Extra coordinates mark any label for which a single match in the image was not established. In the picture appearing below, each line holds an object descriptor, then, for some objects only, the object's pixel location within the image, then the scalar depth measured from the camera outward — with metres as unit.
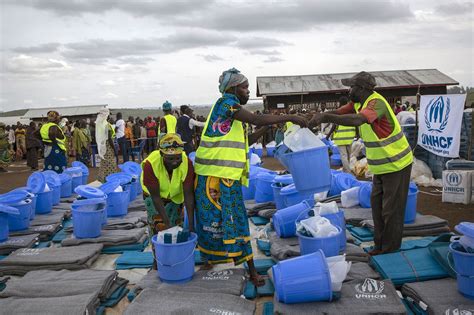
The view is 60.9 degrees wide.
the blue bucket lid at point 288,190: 4.95
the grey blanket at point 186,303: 2.92
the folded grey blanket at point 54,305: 2.94
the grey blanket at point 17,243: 4.61
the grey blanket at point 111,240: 4.71
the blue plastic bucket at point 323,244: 3.49
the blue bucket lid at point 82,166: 8.23
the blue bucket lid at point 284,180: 5.43
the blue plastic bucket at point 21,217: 5.12
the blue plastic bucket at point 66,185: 7.35
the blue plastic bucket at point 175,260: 3.32
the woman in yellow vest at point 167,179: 3.44
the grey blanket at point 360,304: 2.80
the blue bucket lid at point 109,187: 5.89
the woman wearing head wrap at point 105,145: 7.96
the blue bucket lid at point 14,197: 4.93
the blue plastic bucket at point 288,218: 4.43
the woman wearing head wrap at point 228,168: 3.32
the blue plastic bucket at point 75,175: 7.85
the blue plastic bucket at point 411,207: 4.72
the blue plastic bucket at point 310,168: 3.41
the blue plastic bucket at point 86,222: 4.77
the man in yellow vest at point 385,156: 3.75
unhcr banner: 6.96
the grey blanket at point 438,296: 2.76
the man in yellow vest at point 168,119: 8.16
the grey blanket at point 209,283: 3.29
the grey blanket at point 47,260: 3.98
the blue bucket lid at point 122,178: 6.52
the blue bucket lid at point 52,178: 6.55
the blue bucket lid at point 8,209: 4.53
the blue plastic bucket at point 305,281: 2.90
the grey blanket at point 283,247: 3.90
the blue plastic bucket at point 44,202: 6.10
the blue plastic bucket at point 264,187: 6.08
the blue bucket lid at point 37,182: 6.00
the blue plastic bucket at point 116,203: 5.91
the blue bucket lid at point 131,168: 7.60
